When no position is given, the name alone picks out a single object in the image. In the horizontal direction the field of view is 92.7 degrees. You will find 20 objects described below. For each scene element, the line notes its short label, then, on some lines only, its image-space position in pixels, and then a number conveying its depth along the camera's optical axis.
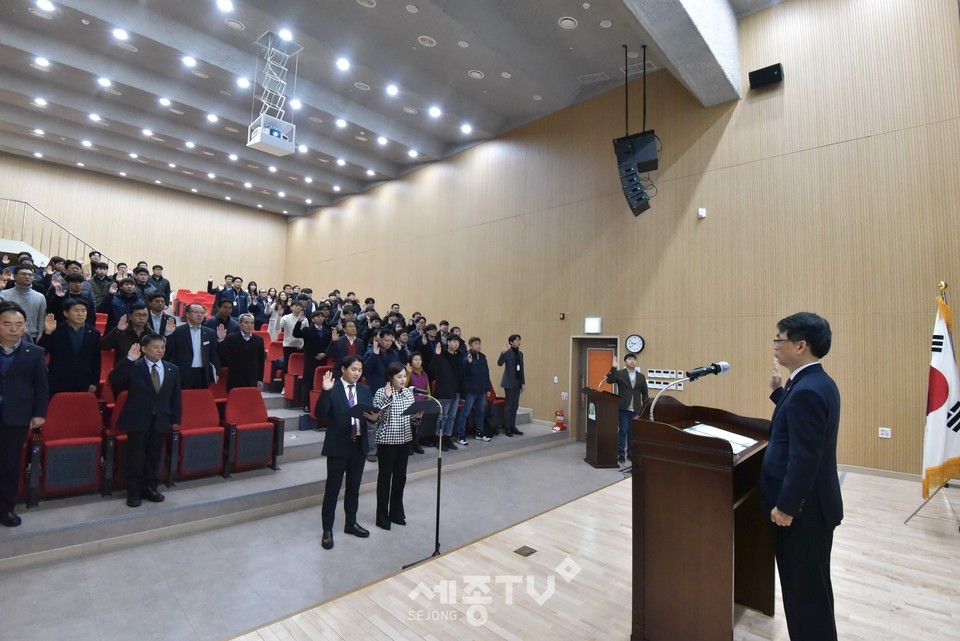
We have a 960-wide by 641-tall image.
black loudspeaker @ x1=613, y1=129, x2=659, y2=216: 6.53
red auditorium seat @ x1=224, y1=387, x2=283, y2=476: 4.23
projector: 6.64
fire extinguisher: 7.71
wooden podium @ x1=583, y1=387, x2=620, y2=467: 5.97
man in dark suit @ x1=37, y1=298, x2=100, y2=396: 3.85
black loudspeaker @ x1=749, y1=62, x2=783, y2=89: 6.02
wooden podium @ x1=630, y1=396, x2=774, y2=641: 1.88
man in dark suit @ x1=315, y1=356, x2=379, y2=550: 3.45
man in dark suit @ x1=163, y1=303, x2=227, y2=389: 4.44
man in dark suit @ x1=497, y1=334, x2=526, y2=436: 7.13
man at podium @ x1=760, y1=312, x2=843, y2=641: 1.67
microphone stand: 3.12
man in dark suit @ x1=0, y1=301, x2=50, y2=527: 2.96
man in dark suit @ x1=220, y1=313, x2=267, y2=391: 4.85
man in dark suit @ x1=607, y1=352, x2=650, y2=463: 6.20
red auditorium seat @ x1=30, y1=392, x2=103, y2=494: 3.36
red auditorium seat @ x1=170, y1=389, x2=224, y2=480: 3.95
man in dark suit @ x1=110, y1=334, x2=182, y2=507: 3.50
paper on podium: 2.12
